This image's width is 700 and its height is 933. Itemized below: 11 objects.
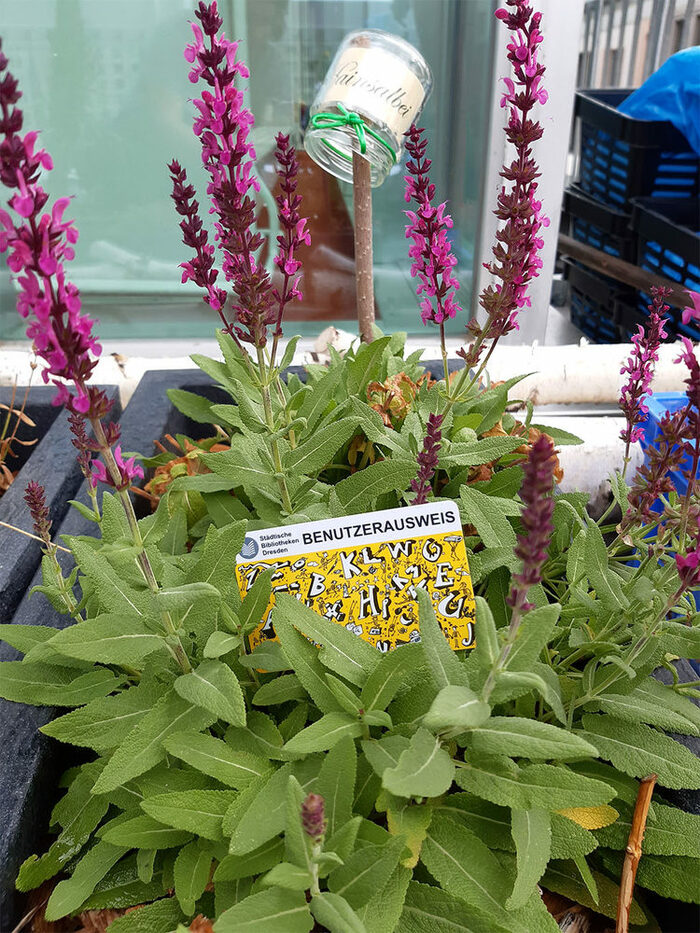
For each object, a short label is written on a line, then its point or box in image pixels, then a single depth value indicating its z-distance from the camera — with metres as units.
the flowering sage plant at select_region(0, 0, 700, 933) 0.18
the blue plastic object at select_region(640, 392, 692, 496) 0.38
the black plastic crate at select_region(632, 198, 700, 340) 0.65
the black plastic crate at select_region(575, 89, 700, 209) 0.73
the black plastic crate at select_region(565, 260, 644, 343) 0.78
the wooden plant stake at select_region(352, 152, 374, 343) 0.35
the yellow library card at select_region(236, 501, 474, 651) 0.24
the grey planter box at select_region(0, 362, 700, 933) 0.22
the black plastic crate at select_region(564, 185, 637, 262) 0.79
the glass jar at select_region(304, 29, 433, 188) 0.31
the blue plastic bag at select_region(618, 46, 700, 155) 0.66
